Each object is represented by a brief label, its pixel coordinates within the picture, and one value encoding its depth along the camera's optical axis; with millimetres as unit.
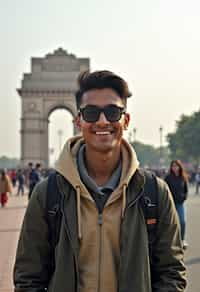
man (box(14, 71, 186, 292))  2398
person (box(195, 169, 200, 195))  28529
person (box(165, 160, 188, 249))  9298
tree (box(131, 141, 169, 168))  137952
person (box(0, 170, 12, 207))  18535
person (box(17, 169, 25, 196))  29346
